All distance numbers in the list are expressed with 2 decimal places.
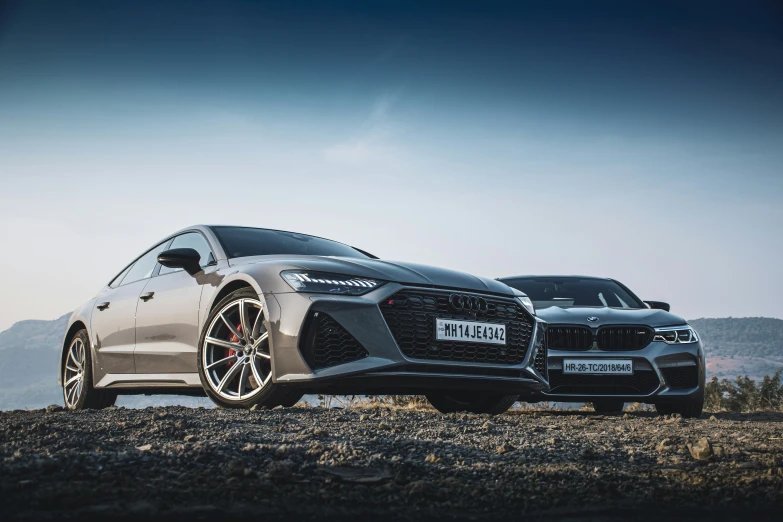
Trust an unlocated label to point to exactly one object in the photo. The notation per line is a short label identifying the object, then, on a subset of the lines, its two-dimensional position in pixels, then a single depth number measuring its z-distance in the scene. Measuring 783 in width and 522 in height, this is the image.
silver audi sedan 4.54
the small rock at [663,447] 3.79
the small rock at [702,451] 3.49
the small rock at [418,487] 2.51
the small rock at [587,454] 3.43
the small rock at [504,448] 3.45
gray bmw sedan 7.28
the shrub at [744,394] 11.16
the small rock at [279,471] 2.55
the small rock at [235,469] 2.54
